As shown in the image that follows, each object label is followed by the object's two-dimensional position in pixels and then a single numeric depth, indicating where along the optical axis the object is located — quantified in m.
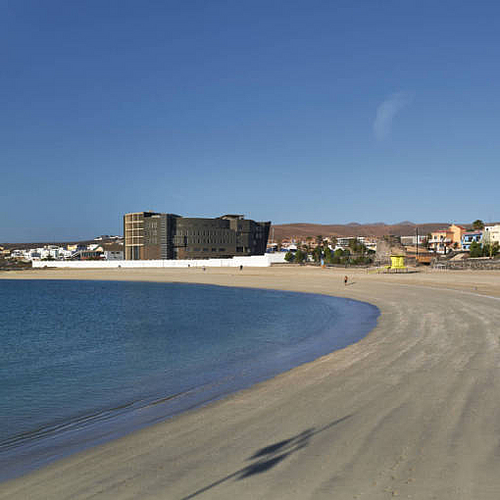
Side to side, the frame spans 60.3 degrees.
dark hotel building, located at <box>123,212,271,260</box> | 127.62
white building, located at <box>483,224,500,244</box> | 117.07
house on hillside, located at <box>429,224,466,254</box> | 149.19
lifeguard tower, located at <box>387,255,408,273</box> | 62.19
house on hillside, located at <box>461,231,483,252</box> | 128.12
